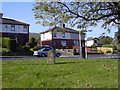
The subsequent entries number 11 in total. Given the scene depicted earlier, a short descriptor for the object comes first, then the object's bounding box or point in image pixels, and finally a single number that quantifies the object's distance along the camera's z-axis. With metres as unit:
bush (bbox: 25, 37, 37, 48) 43.08
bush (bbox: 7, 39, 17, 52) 31.17
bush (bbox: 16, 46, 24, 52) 32.25
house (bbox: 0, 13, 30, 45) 46.04
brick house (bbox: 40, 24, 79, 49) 55.62
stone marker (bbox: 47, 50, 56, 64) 12.19
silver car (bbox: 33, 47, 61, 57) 29.80
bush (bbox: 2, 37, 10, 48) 33.44
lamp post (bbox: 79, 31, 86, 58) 20.19
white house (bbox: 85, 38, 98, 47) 88.81
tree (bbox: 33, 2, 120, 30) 12.34
